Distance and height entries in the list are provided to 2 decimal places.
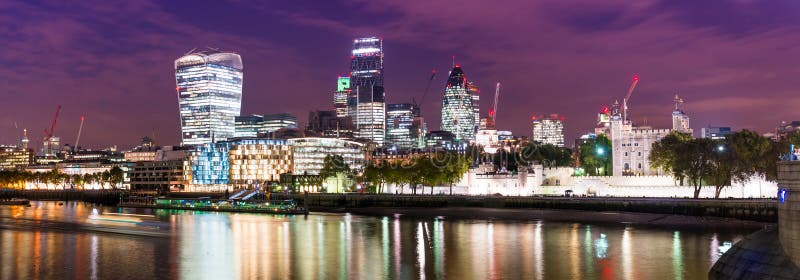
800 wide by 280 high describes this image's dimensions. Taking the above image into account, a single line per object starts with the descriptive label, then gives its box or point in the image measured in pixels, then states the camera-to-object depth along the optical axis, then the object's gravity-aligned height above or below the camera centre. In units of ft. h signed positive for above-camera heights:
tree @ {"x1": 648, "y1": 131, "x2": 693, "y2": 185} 327.47 +13.98
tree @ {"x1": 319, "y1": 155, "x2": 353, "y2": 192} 561.02 +13.01
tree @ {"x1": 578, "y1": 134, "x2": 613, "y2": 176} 479.82 +17.98
